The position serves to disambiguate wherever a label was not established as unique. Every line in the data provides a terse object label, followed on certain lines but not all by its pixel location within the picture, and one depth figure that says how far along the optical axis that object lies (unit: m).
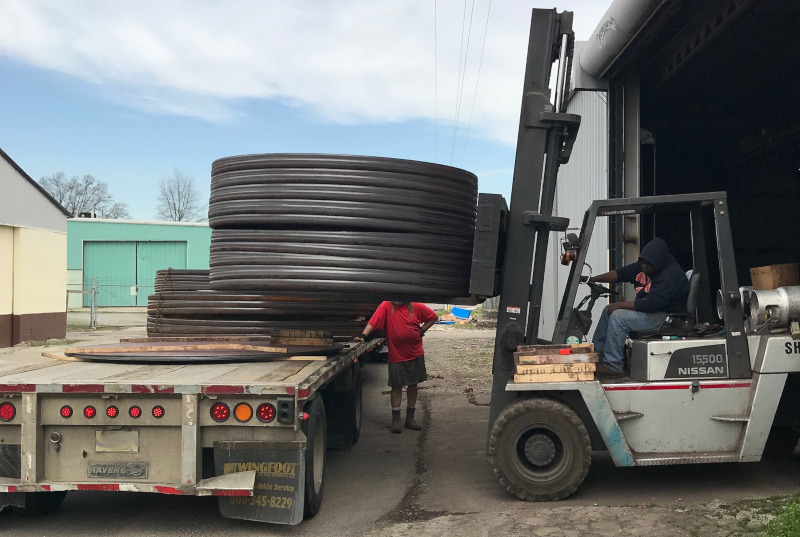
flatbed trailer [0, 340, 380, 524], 4.78
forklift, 5.68
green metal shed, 39.22
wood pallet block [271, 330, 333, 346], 7.02
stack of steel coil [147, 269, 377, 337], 7.61
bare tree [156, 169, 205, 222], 70.40
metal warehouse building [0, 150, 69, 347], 18.89
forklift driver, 6.09
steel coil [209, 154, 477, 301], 5.74
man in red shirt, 8.59
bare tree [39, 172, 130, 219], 68.56
